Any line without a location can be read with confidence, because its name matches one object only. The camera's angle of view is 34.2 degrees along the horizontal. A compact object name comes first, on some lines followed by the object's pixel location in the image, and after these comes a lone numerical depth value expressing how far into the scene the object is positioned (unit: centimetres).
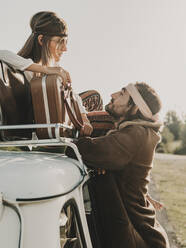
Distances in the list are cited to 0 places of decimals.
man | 213
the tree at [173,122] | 6675
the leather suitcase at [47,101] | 212
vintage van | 138
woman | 250
